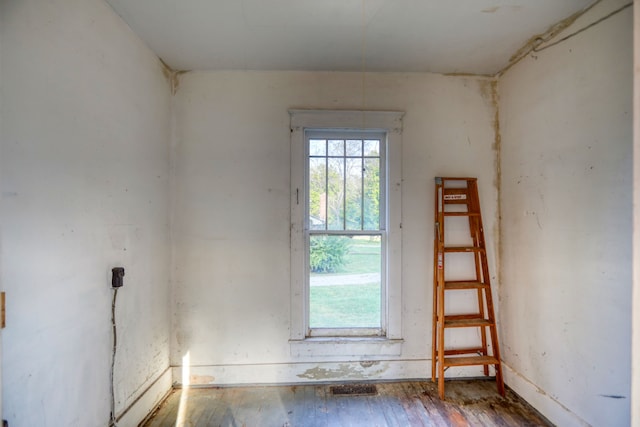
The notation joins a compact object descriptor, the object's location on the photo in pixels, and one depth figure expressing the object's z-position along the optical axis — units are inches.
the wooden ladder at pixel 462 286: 85.6
